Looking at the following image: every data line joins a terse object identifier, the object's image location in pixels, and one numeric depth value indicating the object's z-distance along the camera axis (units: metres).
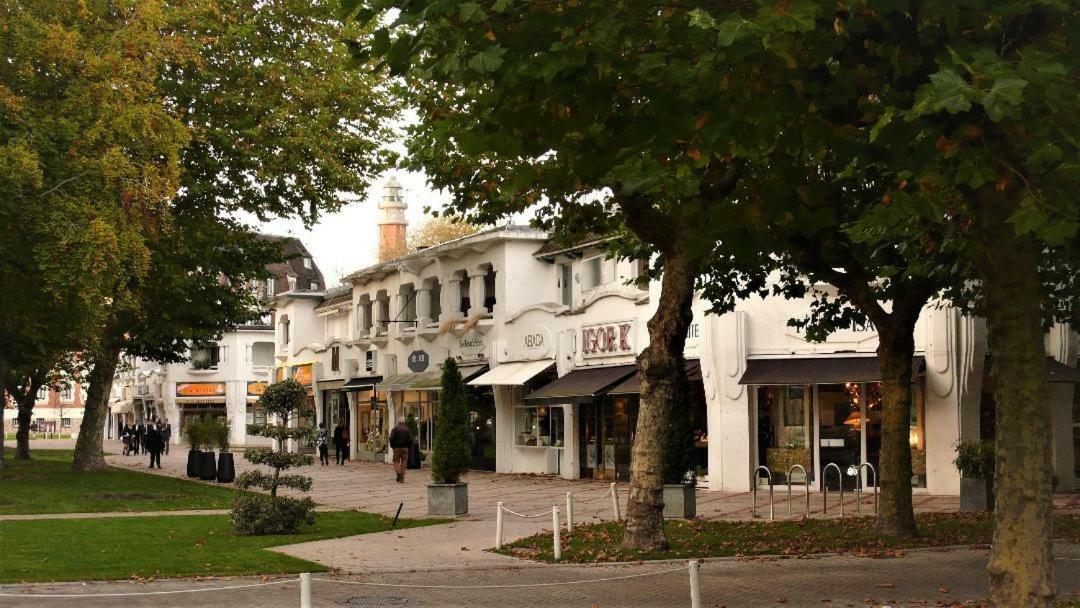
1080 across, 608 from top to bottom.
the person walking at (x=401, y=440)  34.06
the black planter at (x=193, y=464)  37.48
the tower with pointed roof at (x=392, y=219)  79.88
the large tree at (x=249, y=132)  31.48
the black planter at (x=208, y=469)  36.28
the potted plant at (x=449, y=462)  23.19
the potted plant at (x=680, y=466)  21.80
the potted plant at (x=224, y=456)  35.09
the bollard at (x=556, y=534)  15.94
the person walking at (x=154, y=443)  46.50
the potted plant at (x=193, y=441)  36.53
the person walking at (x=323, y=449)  48.71
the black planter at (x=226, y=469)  35.09
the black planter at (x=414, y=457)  43.62
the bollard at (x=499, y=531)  17.36
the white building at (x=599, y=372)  28.02
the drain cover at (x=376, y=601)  12.85
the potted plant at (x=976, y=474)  22.05
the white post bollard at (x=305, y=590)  9.59
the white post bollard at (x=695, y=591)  10.03
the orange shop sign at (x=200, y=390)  83.31
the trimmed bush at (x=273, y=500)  19.78
